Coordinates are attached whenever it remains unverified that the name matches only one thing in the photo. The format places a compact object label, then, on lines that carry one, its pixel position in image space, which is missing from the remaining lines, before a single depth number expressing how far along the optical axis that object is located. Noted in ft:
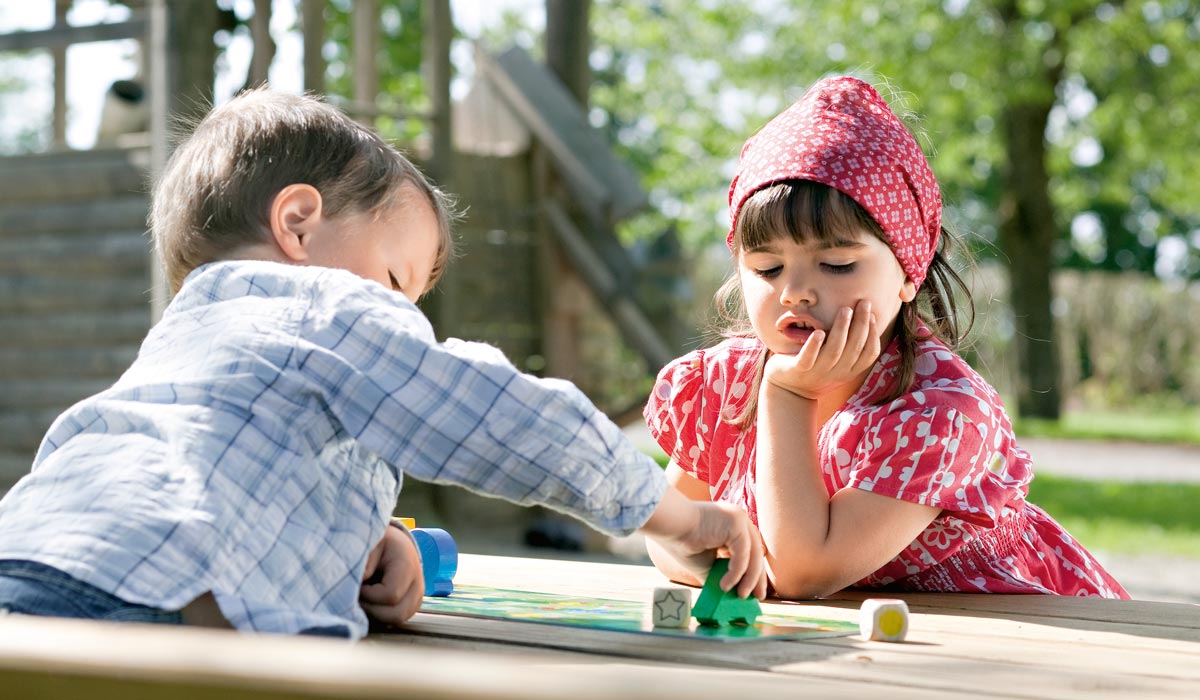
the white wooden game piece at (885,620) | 6.49
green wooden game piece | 6.74
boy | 5.45
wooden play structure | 31.04
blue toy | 8.17
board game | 6.61
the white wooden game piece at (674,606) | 6.76
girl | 8.21
